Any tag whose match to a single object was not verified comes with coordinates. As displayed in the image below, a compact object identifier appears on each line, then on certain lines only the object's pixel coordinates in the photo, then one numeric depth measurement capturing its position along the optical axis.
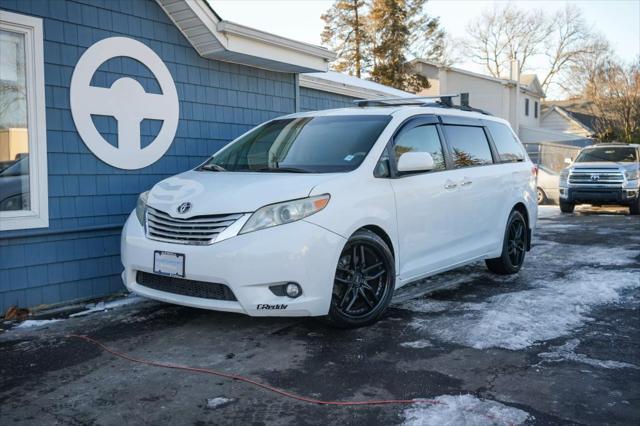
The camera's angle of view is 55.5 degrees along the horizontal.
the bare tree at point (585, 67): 38.94
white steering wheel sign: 6.04
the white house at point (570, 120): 41.94
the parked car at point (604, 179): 14.91
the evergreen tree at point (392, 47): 35.78
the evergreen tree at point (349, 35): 36.56
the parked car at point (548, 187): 18.33
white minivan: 4.30
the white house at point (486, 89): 34.38
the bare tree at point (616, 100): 35.44
